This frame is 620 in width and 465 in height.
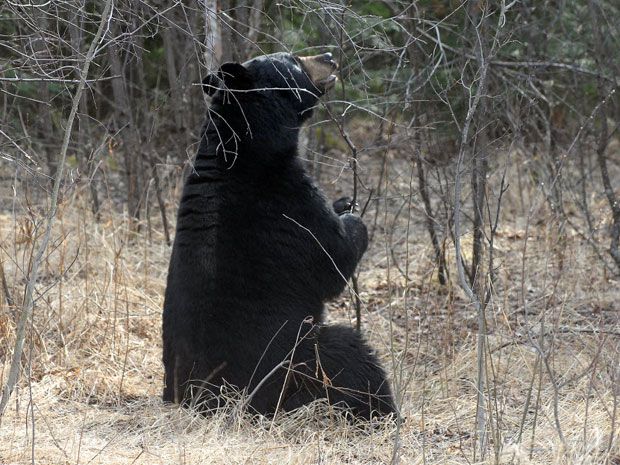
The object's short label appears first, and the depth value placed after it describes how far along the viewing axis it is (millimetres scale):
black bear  10125
